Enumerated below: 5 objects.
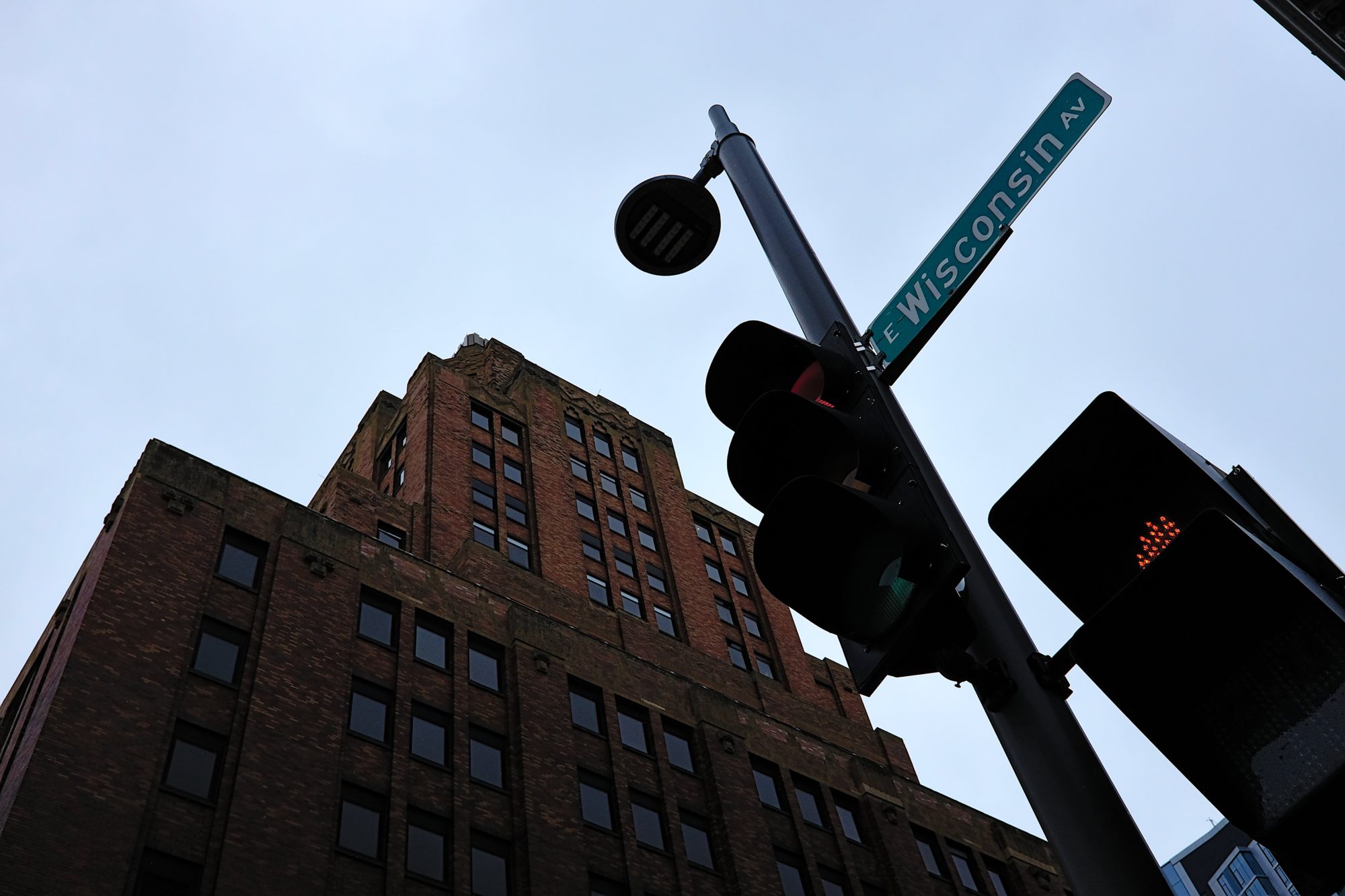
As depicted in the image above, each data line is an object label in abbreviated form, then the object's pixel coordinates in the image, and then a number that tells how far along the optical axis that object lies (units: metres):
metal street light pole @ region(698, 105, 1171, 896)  3.10
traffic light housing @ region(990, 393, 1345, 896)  2.94
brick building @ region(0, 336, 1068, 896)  27.92
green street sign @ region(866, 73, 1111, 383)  4.54
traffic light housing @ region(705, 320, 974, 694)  3.51
